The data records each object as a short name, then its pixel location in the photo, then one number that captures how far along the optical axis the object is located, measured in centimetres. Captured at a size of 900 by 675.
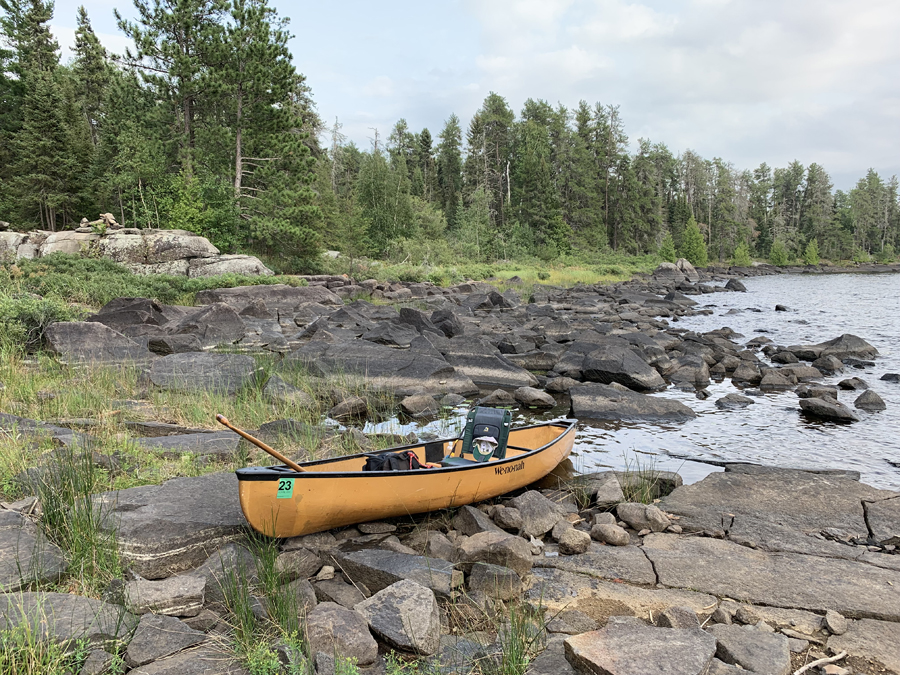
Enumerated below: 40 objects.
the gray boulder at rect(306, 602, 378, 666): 342
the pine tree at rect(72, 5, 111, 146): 4275
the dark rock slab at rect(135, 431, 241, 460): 668
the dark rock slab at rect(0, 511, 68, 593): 382
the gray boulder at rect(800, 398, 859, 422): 1032
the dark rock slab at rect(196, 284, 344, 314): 2217
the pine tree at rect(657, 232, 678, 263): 6744
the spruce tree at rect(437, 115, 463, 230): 7606
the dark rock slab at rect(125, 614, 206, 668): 326
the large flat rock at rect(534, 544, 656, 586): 487
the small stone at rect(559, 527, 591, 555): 532
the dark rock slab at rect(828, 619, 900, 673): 369
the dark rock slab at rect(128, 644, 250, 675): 320
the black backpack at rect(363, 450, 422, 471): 579
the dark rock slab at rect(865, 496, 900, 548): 568
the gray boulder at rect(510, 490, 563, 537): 576
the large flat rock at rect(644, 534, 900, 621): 439
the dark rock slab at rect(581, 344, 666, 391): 1272
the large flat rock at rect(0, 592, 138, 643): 322
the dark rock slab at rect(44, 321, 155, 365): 1126
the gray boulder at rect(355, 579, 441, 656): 360
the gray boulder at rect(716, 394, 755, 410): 1148
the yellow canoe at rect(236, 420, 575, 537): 459
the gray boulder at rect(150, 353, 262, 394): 991
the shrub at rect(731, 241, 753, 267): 8169
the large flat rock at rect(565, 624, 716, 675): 327
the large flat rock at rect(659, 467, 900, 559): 573
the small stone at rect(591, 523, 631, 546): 552
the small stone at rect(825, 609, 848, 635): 399
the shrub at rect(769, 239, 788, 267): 8512
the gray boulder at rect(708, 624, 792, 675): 349
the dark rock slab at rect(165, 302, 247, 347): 1538
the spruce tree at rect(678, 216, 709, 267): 7544
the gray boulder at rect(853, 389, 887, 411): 1107
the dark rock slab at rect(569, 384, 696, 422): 1062
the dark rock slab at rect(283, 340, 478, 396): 1190
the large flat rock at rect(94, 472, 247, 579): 445
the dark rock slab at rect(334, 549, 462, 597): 438
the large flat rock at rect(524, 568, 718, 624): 432
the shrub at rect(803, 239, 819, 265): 8612
